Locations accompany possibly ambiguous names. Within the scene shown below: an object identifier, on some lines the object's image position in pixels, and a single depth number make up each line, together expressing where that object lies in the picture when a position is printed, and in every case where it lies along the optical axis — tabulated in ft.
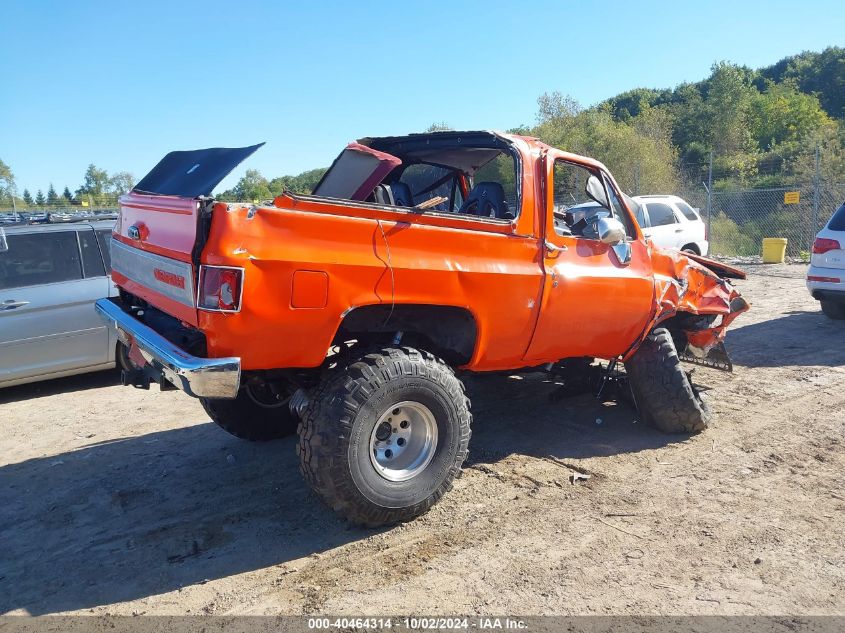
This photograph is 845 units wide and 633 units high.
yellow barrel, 57.77
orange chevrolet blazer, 10.68
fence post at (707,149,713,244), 58.90
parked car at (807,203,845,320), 28.07
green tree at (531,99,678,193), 92.17
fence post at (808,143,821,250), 52.64
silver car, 21.24
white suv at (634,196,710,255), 42.67
